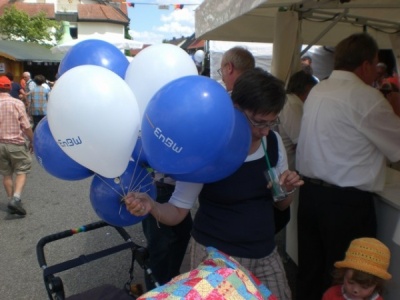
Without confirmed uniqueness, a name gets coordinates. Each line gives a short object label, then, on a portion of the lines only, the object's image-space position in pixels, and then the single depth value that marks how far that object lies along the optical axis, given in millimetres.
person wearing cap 4809
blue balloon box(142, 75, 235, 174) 1315
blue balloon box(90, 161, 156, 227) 1616
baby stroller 1645
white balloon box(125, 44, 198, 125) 1746
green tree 30844
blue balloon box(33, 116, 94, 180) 1689
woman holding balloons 1557
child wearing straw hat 1780
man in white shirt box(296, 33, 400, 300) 2020
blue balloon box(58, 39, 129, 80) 1935
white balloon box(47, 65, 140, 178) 1469
